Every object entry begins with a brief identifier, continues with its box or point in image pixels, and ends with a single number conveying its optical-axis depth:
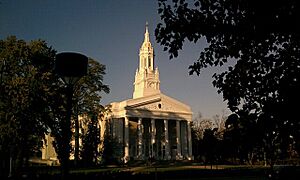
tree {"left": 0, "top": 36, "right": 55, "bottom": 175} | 32.34
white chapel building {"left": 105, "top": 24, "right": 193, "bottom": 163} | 64.86
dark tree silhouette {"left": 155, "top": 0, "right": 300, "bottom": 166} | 5.29
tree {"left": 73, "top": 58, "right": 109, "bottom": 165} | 46.81
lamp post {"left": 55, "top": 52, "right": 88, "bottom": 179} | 6.77
